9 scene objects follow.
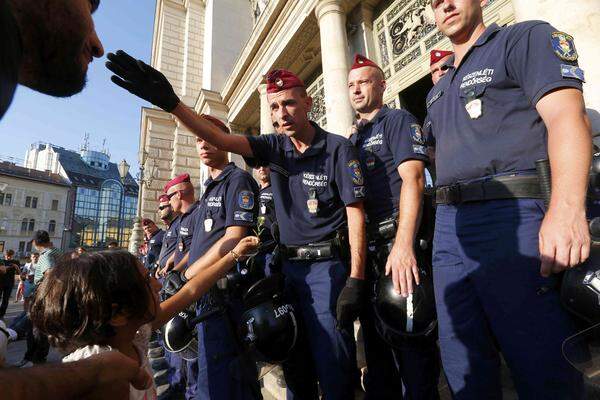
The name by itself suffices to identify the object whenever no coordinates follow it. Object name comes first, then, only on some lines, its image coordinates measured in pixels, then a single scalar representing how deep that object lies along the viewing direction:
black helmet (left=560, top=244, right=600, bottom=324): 0.87
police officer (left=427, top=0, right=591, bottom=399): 0.94
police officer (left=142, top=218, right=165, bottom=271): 6.08
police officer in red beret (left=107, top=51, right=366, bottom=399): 1.55
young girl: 0.98
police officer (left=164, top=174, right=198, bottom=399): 2.76
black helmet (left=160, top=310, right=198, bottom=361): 2.13
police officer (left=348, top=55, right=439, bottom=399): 1.53
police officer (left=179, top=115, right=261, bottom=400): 1.93
